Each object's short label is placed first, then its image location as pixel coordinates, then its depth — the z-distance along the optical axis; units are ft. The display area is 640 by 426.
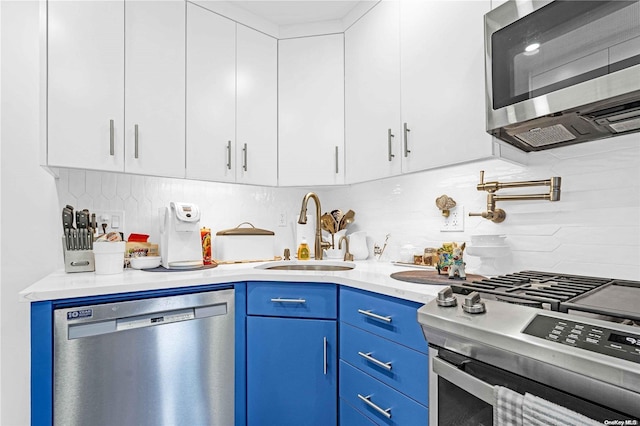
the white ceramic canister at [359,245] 7.43
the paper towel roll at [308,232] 7.90
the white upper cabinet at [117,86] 5.08
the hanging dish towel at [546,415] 1.93
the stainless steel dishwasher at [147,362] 4.18
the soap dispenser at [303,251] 7.66
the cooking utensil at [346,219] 7.97
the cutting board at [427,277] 4.56
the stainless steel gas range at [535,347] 1.87
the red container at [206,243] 6.99
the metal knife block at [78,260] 5.36
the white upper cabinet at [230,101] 6.34
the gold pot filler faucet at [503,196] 4.53
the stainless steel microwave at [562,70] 3.05
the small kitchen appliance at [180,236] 6.04
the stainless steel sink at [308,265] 6.76
